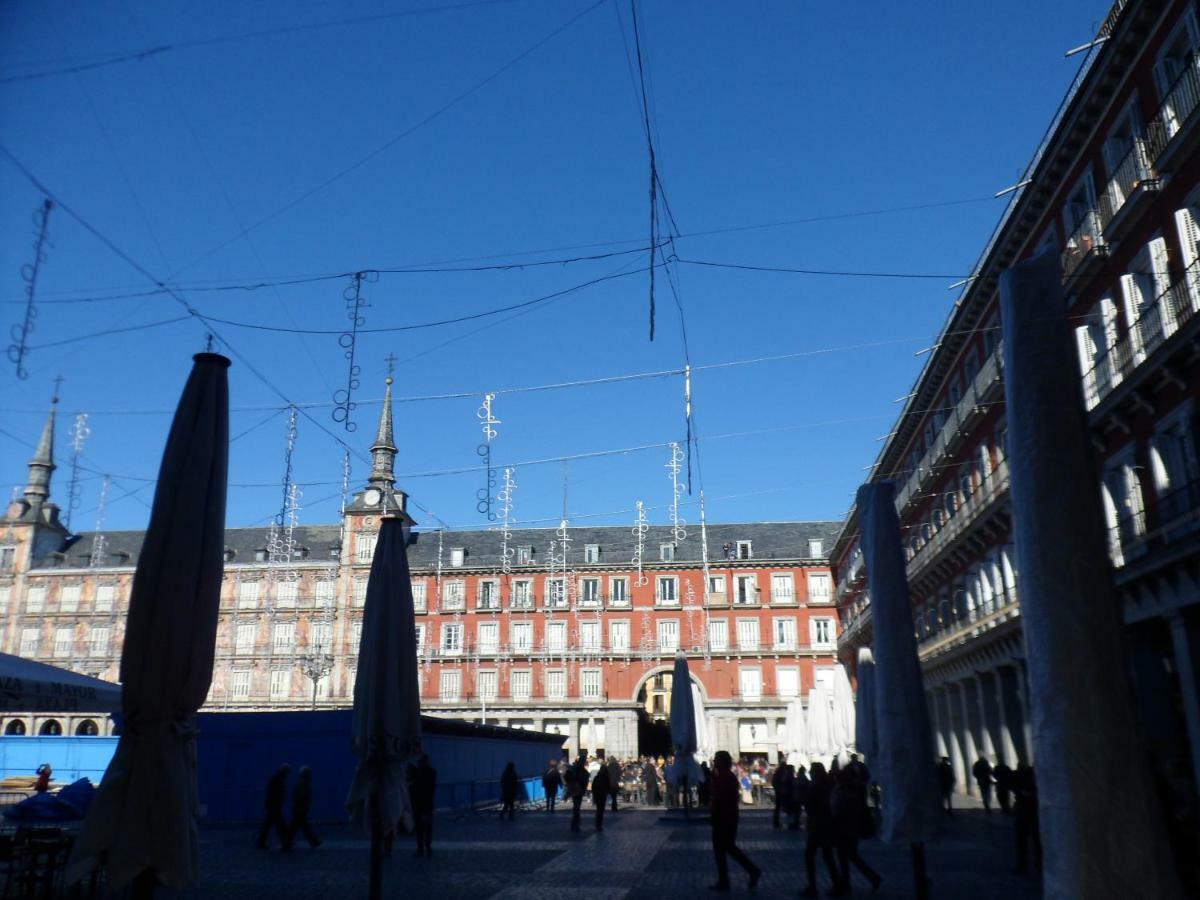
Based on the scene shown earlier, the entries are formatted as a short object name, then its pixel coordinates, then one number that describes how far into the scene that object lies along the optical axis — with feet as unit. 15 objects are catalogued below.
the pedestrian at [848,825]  32.99
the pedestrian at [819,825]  33.69
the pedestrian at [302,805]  48.57
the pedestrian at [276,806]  49.24
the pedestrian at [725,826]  34.35
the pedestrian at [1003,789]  67.85
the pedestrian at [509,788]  75.36
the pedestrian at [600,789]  64.18
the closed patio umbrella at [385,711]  31.19
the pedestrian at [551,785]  87.71
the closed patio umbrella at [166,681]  18.69
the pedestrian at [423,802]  47.50
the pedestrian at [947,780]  72.49
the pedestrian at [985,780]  78.64
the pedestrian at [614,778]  86.58
